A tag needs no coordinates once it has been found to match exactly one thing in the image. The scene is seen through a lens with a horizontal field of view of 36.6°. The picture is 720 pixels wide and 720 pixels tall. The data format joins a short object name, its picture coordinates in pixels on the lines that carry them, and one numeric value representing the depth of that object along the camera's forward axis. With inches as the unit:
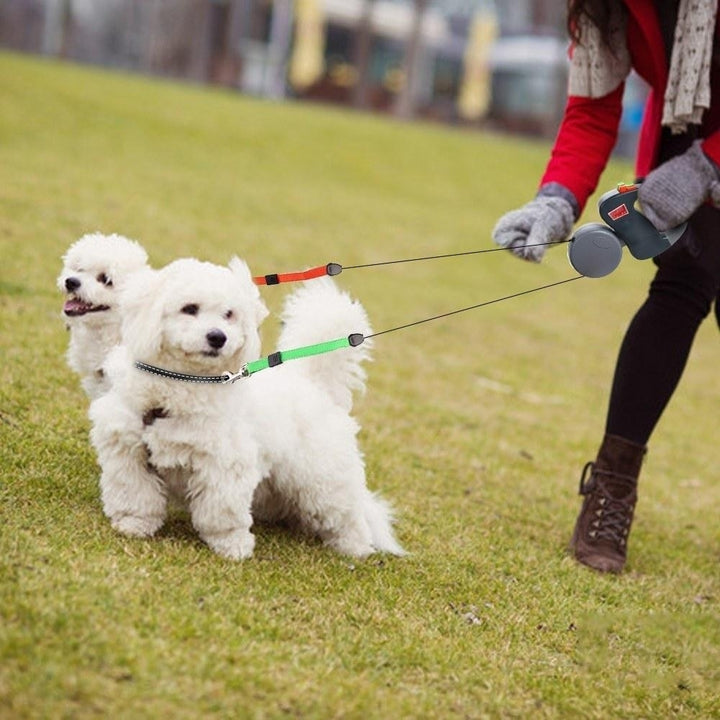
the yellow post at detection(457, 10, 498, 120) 1242.0
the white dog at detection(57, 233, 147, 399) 134.7
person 126.6
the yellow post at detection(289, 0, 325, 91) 1168.2
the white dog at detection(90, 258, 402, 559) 110.3
